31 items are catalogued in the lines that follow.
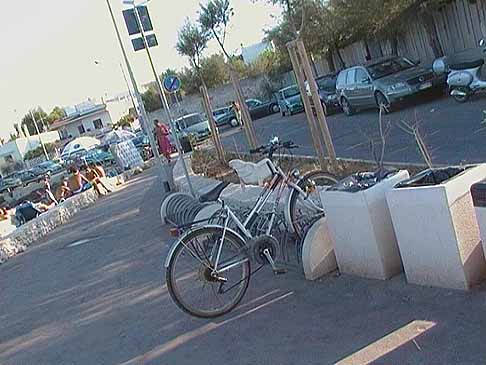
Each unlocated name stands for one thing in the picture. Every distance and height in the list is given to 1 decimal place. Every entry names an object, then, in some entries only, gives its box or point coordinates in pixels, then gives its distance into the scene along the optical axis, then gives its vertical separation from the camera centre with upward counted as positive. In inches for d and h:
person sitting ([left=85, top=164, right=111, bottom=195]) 862.6 -74.6
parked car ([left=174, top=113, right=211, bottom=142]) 1308.7 -63.0
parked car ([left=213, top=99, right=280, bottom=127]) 1485.0 -74.4
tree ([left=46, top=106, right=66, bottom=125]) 4135.6 +144.4
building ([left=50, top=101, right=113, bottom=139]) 3321.9 +26.9
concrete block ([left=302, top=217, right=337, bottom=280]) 223.5 -67.5
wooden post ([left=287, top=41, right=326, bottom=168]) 355.9 -18.6
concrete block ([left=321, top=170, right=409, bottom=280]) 199.0 -58.3
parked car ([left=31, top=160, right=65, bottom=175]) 1793.8 -86.0
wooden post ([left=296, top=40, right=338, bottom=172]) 341.4 -21.0
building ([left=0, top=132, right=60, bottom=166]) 2989.7 -3.8
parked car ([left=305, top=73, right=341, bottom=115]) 922.1 -57.2
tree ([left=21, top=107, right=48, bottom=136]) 3955.5 +148.5
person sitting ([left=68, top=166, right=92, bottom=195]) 879.1 -74.3
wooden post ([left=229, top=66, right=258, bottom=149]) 527.5 -27.6
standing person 848.3 -44.5
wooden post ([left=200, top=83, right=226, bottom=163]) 649.6 -35.9
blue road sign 572.8 +17.1
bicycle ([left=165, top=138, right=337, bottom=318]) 211.3 -59.1
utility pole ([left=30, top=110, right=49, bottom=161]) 2735.7 -31.2
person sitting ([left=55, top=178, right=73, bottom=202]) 892.5 -82.9
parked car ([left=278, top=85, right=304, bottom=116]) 1190.9 -63.3
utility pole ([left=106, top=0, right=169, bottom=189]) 661.9 +5.5
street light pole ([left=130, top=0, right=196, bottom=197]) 463.2 +13.3
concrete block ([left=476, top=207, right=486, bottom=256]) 161.2 -52.9
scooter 556.4 -57.1
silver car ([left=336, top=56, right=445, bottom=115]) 701.9 -50.8
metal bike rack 348.8 -65.8
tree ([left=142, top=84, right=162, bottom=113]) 2412.6 +31.4
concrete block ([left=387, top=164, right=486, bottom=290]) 173.3 -57.4
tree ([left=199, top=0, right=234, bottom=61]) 1748.3 +203.7
